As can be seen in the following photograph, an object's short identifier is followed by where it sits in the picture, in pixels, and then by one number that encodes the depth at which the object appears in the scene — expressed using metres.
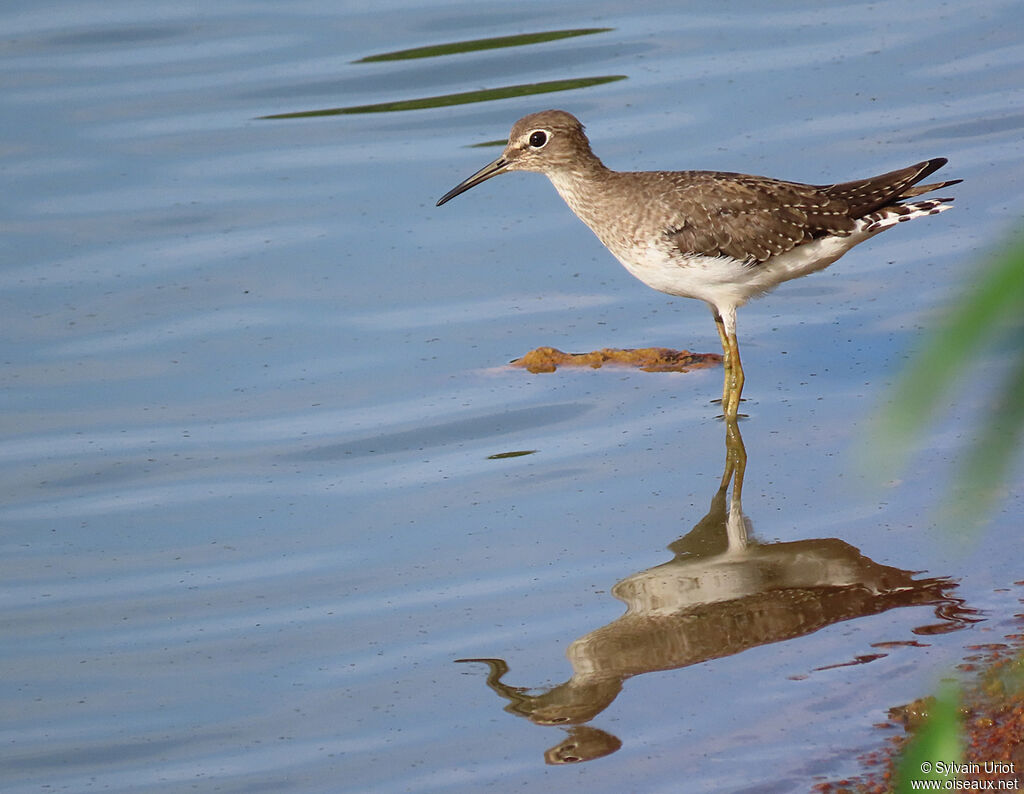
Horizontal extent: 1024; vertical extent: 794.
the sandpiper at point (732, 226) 16.28
